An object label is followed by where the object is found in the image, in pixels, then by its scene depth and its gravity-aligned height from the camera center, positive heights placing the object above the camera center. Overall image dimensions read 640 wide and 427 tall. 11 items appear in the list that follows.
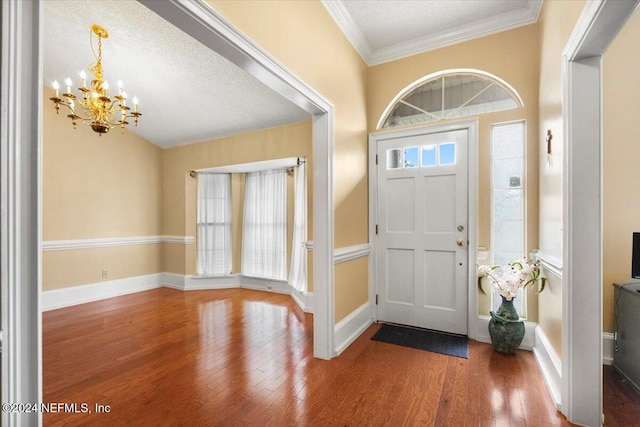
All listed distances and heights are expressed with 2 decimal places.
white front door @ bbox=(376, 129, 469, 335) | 2.93 -0.16
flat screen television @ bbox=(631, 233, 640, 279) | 1.96 -0.29
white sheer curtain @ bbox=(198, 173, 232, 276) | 5.24 -0.15
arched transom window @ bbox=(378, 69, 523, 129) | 2.84 +1.22
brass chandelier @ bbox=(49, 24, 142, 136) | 2.87 +1.16
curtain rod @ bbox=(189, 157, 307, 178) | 4.24 +0.80
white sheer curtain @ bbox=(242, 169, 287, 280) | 4.81 -0.19
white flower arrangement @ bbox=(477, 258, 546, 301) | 2.44 -0.54
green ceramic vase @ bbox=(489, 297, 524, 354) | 2.49 -1.00
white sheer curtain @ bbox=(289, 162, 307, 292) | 4.24 -0.31
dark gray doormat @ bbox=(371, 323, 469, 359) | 2.64 -1.23
